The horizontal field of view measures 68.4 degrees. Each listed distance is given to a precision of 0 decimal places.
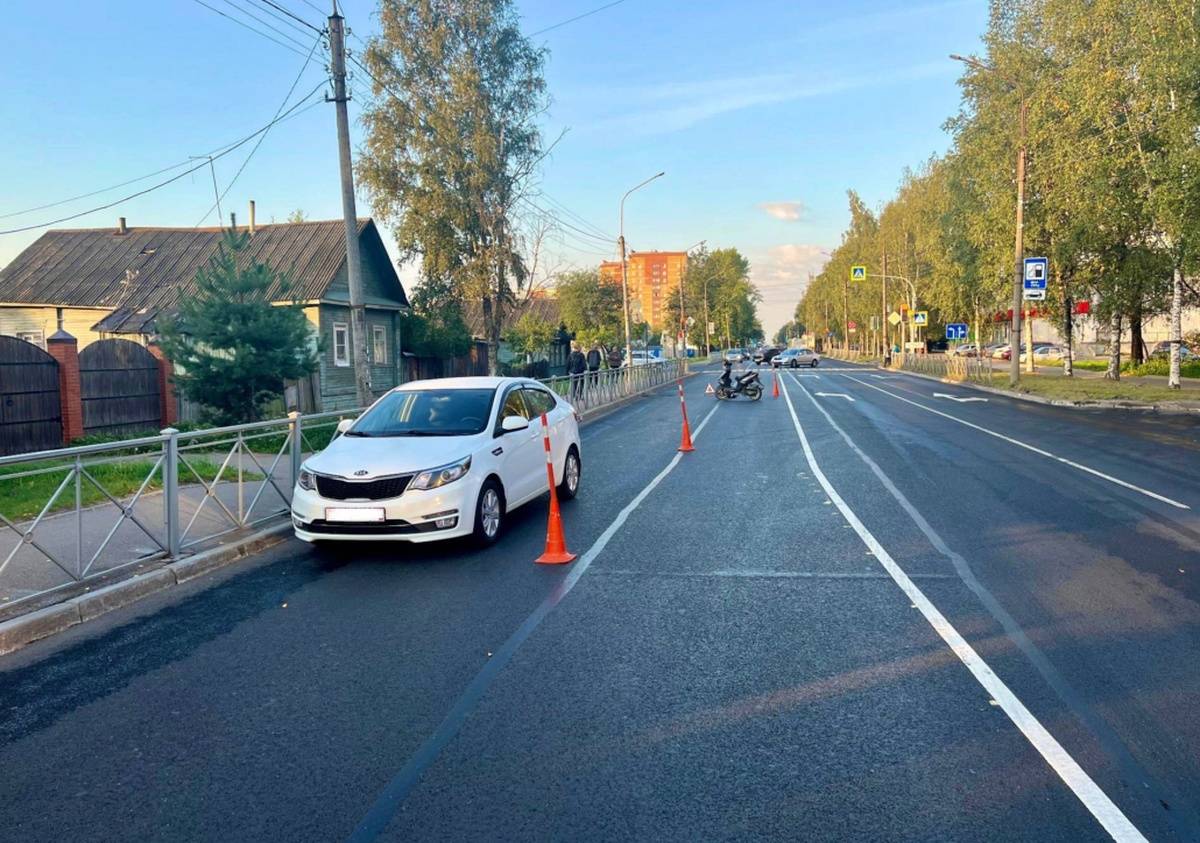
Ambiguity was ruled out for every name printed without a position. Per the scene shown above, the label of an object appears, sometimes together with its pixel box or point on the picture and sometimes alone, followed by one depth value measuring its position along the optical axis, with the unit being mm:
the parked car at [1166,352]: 41994
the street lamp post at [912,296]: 62175
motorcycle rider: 30109
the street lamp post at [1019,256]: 29170
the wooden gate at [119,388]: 16750
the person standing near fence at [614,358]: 36578
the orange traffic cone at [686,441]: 15641
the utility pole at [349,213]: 13453
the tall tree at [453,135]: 29703
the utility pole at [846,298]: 91062
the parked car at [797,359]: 65562
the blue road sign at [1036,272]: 27828
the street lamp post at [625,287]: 36531
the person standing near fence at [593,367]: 26688
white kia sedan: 7598
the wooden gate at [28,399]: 14930
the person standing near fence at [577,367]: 25359
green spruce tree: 16156
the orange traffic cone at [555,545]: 7568
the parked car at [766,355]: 73312
